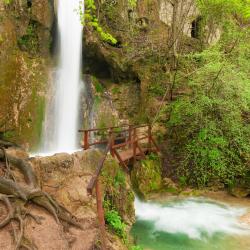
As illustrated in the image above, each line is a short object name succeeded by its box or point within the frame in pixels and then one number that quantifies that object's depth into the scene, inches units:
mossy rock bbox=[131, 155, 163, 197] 502.0
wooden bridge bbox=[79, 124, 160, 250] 240.2
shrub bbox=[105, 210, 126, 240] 277.1
